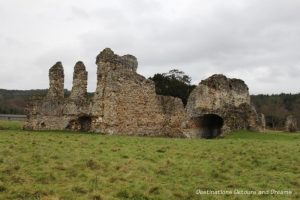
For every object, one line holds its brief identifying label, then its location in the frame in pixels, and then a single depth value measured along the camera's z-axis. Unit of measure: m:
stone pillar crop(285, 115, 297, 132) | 26.00
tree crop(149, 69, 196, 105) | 35.05
